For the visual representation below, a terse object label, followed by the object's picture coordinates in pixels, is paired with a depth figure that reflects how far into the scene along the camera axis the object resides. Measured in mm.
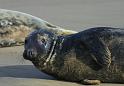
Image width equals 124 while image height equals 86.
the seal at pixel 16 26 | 19141
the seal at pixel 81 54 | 12469
